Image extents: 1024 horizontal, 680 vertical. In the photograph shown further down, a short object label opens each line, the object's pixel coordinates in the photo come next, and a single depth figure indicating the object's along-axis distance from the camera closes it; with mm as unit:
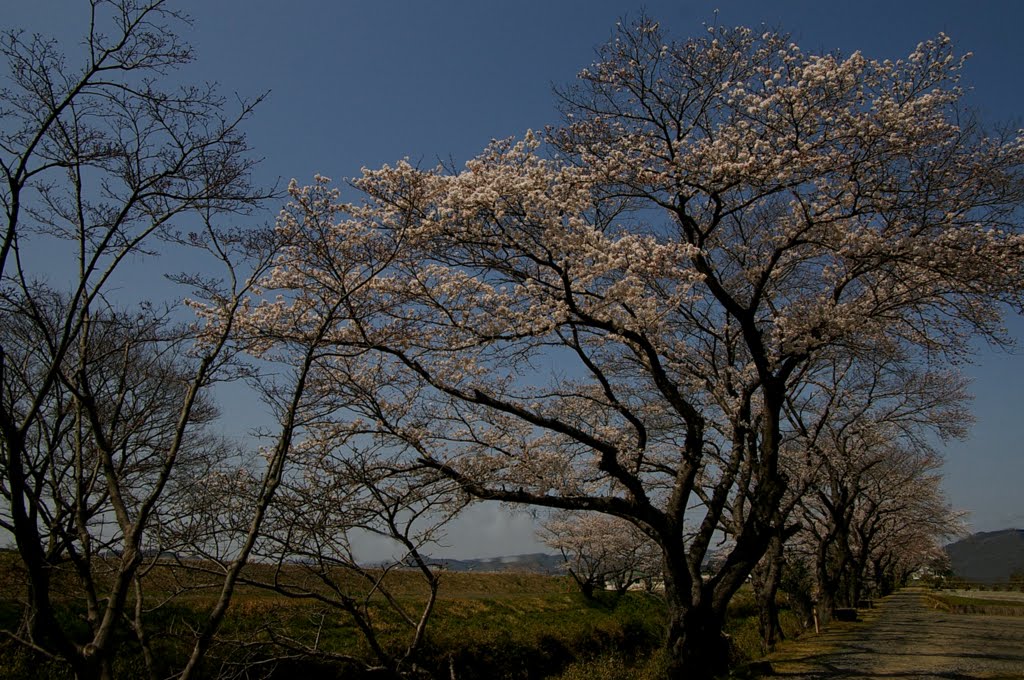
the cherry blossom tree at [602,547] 32719
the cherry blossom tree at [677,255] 8148
